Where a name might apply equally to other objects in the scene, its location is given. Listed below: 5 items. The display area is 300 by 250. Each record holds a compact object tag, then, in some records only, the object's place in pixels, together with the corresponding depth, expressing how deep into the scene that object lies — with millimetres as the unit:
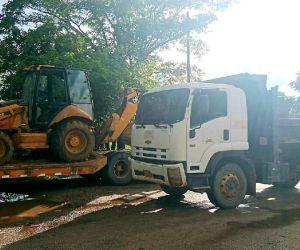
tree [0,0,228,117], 18625
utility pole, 22547
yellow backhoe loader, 9062
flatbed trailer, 8727
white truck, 7215
